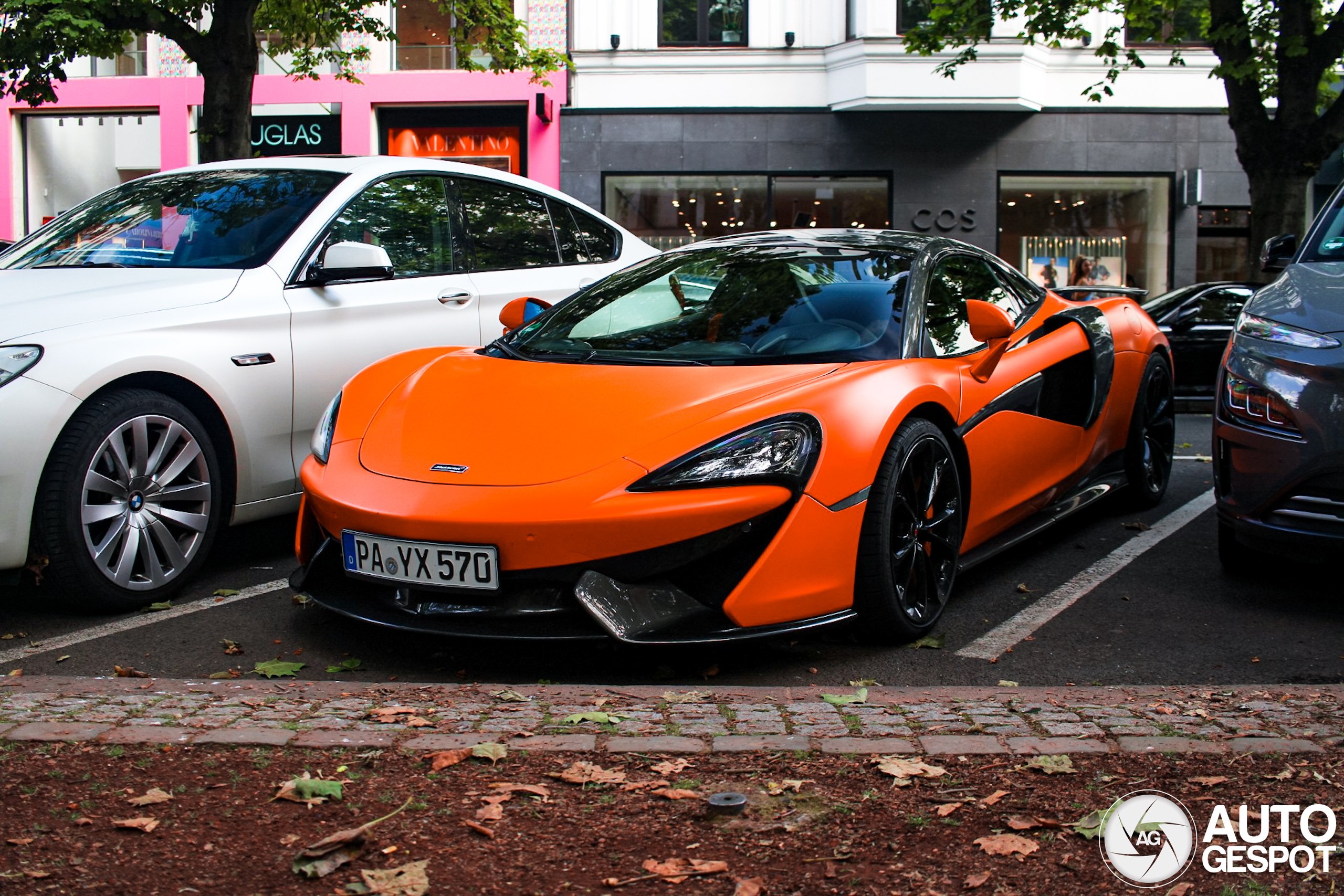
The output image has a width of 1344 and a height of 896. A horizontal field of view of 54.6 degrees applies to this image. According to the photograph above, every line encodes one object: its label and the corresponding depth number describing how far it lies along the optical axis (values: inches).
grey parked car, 174.1
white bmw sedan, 169.5
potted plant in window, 783.1
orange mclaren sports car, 142.9
